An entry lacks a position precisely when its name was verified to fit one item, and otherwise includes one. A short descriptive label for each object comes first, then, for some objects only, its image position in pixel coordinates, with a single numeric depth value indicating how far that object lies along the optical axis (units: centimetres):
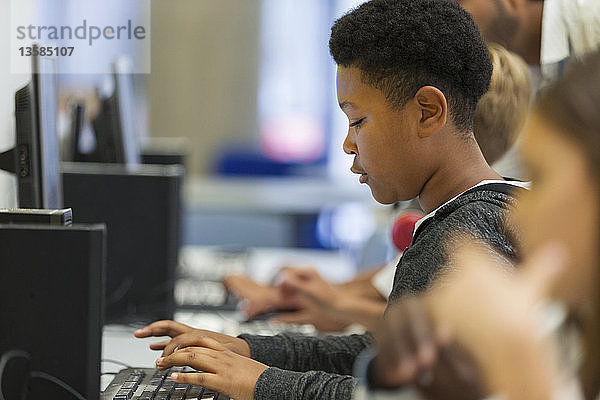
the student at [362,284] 252
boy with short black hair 217
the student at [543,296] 177
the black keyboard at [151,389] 226
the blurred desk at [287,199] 750
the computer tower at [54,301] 219
